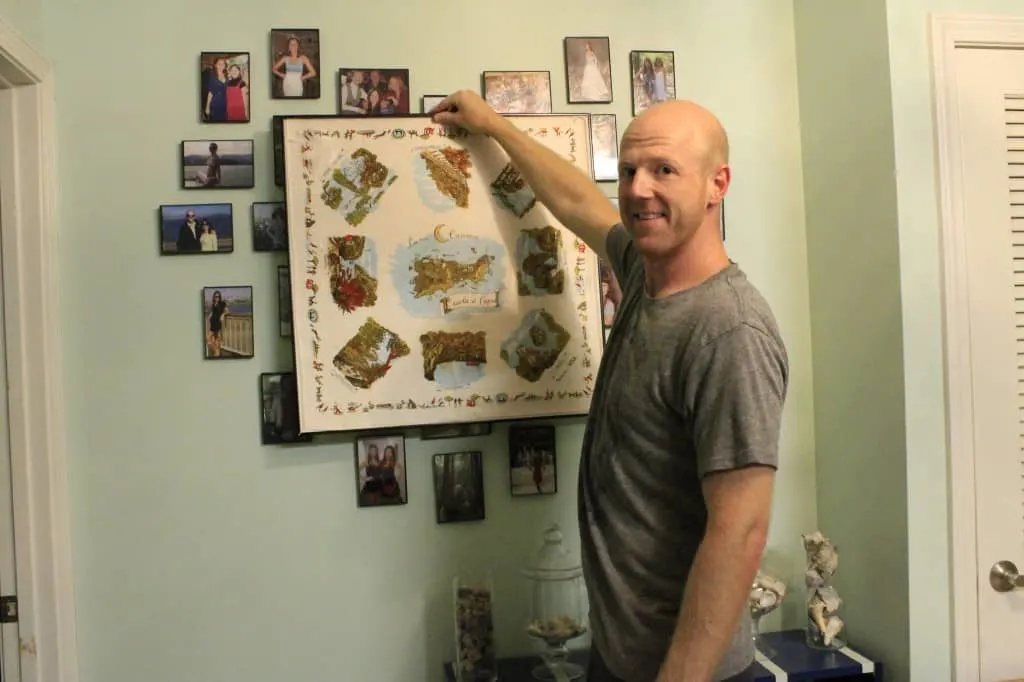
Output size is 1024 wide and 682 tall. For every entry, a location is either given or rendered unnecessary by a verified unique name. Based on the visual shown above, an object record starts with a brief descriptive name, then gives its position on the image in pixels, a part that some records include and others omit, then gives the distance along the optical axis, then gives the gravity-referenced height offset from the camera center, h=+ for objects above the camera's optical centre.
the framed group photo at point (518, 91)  1.77 +0.55
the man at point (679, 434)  1.10 -0.16
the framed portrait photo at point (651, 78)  1.82 +0.59
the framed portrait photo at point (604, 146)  1.80 +0.43
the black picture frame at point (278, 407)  1.69 -0.13
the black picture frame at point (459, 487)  1.75 -0.34
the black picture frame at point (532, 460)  1.78 -0.29
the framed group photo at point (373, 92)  1.72 +0.55
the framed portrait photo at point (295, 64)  1.70 +0.61
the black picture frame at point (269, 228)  1.69 +0.25
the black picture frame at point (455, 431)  1.75 -0.21
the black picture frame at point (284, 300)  1.70 +0.10
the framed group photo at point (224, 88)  1.68 +0.56
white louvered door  1.63 -0.01
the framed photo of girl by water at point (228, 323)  1.68 +0.05
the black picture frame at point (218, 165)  1.67 +0.39
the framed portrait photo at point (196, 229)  1.67 +0.25
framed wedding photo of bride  1.80 +0.60
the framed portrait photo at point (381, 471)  1.73 -0.29
